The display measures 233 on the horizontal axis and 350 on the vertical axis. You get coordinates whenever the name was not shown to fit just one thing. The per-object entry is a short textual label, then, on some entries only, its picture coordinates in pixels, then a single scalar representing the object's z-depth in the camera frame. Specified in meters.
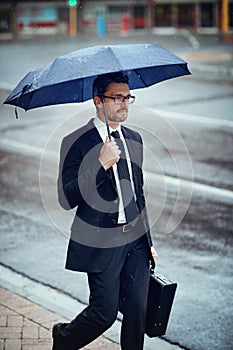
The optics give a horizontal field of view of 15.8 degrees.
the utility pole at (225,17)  37.38
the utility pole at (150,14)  41.78
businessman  4.84
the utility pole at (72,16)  40.19
